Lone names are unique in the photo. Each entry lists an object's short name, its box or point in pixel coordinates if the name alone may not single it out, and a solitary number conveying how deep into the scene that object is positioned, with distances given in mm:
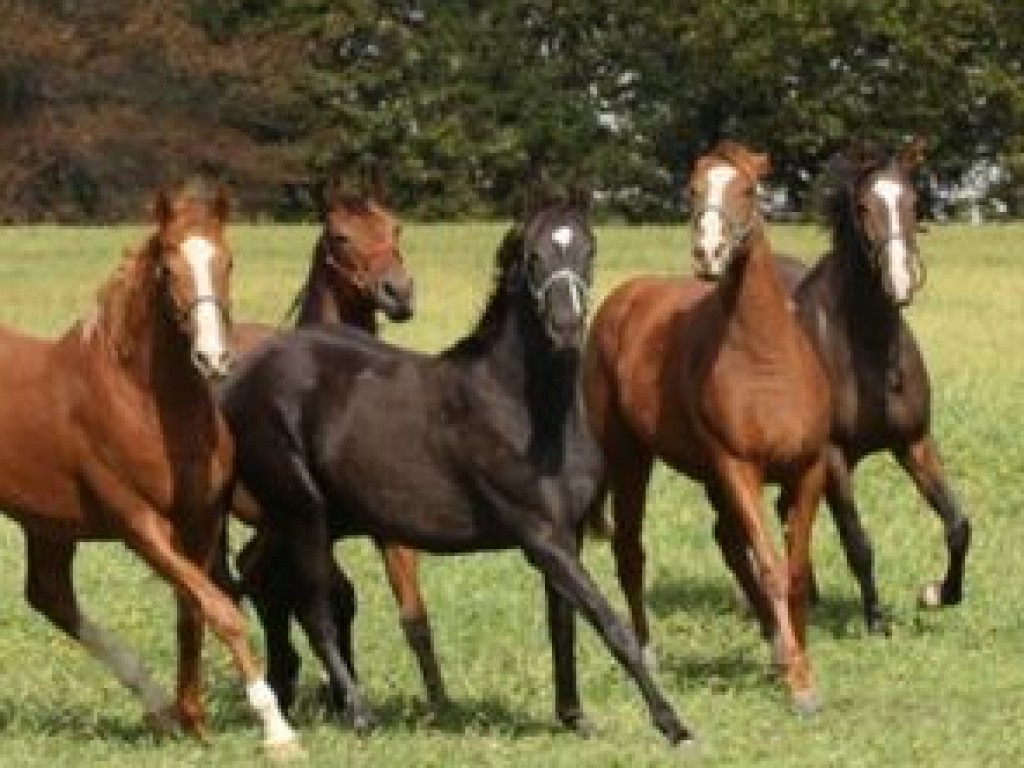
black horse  17078
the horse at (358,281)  20812
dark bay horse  22922
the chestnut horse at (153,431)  16672
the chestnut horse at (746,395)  19781
